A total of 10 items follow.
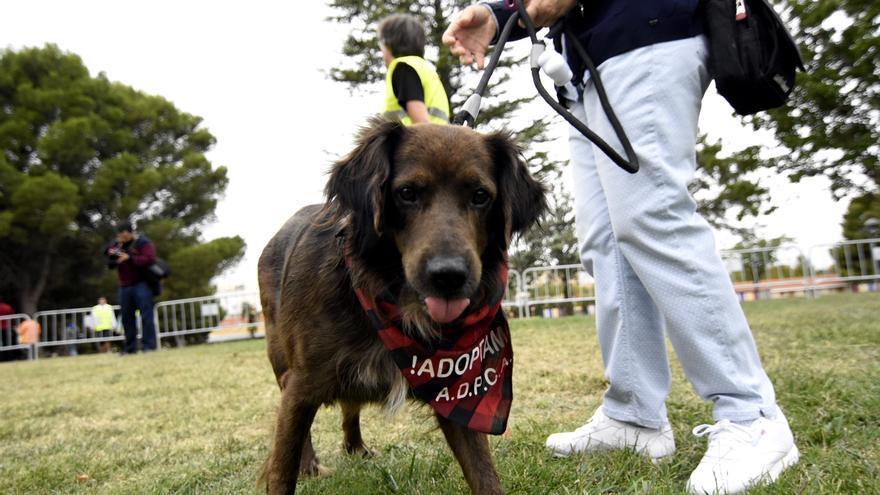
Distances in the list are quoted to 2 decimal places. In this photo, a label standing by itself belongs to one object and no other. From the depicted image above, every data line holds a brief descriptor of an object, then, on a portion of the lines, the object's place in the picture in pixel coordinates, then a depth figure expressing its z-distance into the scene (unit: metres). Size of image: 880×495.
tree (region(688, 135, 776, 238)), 12.78
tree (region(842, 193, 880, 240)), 21.14
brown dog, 2.07
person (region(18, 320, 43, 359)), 16.78
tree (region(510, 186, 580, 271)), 21.34
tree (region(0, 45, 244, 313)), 23.94
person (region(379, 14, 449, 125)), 3.81
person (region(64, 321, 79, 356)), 17.97
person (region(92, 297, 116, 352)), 17.44
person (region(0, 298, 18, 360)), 17.19
